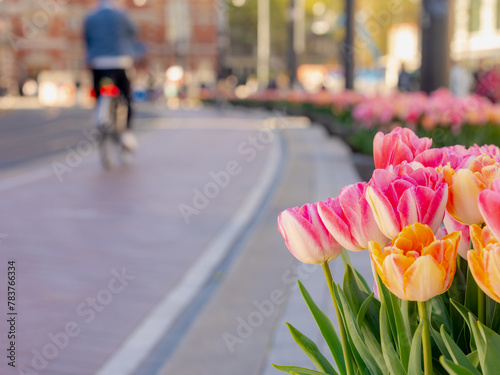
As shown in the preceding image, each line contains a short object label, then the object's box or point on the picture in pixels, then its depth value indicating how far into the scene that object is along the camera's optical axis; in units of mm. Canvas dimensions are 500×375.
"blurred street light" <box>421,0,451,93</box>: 7480
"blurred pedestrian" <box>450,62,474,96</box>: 18655
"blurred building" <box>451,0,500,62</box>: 47700
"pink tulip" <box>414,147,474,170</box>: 1462
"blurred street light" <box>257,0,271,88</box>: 55156
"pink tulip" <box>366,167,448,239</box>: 1219
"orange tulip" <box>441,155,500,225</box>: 1255
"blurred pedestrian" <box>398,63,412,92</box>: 23302
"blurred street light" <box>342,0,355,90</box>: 17375
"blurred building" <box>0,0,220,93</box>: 67562
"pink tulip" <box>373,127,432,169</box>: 1504
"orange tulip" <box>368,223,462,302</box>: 1135
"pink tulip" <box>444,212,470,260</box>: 1425
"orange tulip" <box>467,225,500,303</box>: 1096
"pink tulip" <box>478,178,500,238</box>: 1072
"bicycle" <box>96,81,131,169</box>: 9648
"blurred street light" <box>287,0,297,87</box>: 29234
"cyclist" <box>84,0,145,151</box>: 9906
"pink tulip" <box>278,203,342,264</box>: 1364
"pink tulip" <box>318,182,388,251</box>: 1296
